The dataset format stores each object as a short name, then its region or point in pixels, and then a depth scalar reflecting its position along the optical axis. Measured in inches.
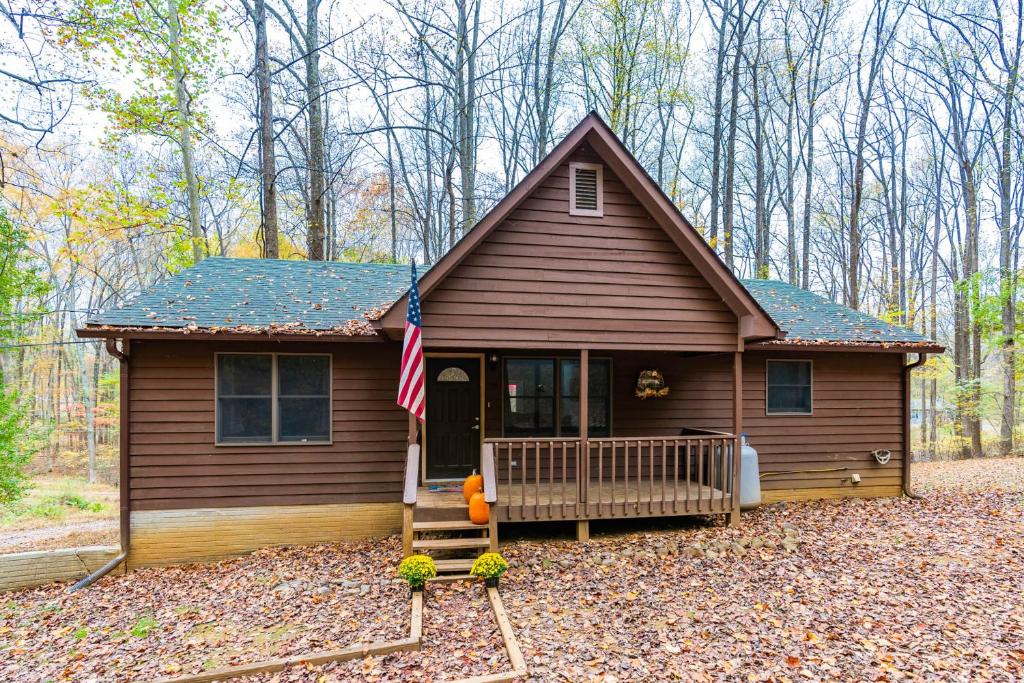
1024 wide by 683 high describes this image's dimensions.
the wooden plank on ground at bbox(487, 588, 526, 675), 155.9
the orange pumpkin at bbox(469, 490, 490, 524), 242.1
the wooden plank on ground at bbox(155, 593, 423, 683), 157.2
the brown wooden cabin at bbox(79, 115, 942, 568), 261.4
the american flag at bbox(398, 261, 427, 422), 237.3
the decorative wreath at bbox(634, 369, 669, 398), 318.0
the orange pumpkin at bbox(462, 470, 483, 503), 258.5
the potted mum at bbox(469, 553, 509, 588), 208.8
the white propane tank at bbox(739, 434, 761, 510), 297.3
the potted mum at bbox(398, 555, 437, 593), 201.0
